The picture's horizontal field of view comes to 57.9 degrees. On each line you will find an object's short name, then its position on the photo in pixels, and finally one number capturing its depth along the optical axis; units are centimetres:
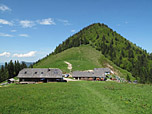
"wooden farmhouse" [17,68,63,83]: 6039
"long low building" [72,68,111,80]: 7206
